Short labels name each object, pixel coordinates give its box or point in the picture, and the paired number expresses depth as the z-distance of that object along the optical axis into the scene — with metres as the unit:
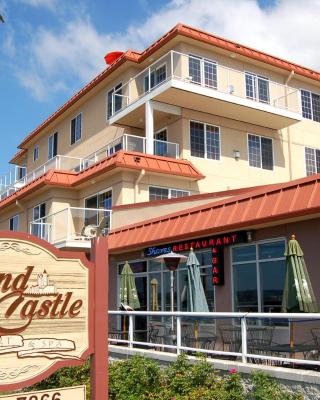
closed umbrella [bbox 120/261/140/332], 15.93
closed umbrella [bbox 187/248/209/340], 13.36
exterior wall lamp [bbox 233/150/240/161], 26.05
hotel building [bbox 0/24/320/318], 14.91
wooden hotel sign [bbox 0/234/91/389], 5.38
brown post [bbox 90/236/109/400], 5.81
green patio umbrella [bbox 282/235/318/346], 10.38
